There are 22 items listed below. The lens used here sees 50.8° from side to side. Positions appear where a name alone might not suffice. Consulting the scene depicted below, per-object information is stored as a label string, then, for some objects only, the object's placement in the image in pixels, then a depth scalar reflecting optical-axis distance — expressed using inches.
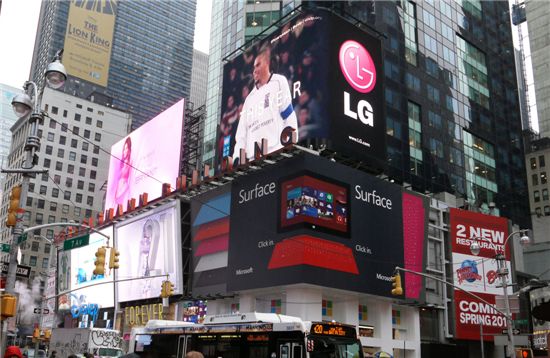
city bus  858.8
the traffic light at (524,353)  960.9
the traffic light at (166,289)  1381.8
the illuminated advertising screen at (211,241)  1899.0
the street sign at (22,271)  797.2
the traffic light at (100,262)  884.0
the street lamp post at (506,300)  1055.0
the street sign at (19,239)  723.9
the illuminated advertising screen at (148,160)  2300.7
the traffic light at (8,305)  573.3
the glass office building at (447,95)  3009.4
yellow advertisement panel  6264.8
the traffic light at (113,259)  1010.7
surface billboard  1640.0
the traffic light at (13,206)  639.1
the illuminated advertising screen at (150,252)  2063.2
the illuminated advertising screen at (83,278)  2469.2
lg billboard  1923.0
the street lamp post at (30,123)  655.5
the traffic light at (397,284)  1053.2
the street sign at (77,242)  959.6
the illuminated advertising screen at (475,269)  1988.2
